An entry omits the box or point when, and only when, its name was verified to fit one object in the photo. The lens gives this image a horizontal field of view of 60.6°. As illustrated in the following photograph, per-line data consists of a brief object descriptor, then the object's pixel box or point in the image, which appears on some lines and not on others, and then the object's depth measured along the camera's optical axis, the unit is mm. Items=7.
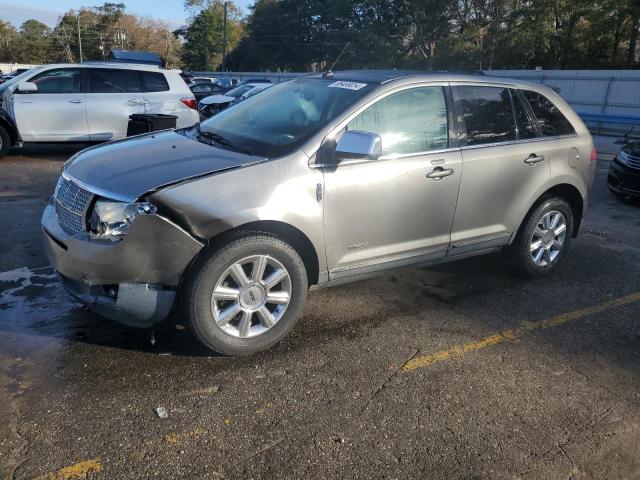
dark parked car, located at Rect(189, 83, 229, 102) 21156
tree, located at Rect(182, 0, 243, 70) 81812
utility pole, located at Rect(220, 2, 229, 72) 60438
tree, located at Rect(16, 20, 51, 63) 101062
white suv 9883
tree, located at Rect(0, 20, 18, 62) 101438
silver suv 3148
